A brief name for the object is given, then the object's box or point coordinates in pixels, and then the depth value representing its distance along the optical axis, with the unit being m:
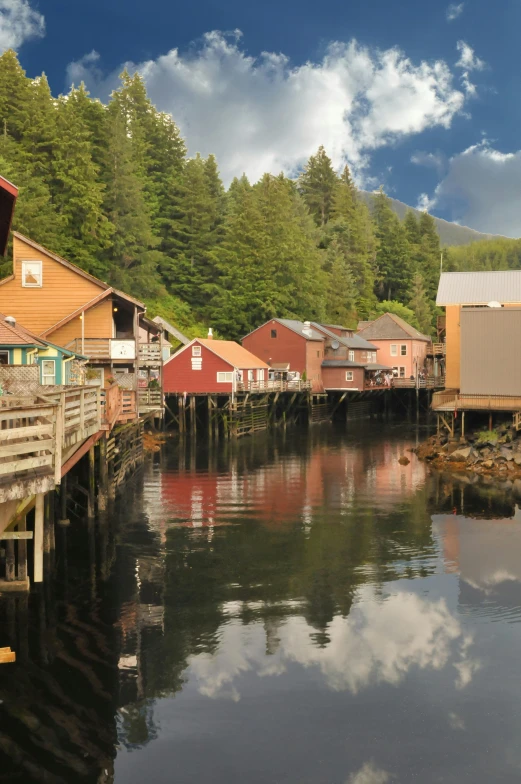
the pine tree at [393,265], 116.00
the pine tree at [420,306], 109.25
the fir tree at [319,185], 123.19
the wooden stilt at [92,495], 25.42
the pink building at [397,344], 85.31
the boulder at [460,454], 40.09
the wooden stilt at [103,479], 26.30
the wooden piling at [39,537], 14.36
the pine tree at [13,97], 56.88
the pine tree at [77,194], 55.53
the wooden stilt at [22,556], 16.26
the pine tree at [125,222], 61.59
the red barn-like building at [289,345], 68.56
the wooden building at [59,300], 36.53
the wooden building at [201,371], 57.47
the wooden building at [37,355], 24.37
